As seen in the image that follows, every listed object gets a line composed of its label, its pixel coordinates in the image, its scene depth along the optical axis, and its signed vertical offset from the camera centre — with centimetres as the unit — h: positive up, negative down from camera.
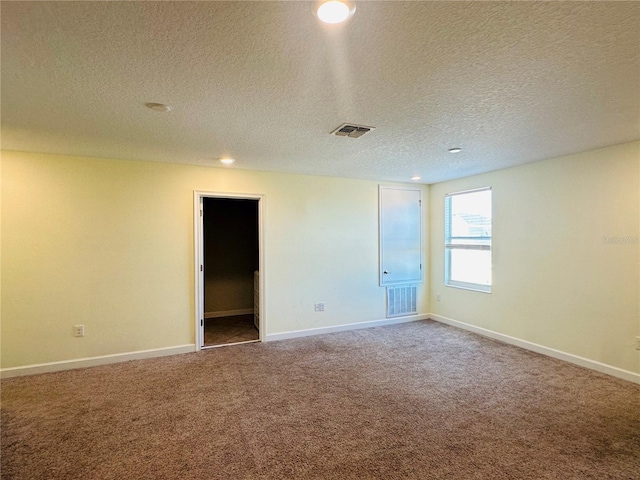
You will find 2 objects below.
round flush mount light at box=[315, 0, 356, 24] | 130 +92
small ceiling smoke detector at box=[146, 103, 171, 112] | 225 +92
